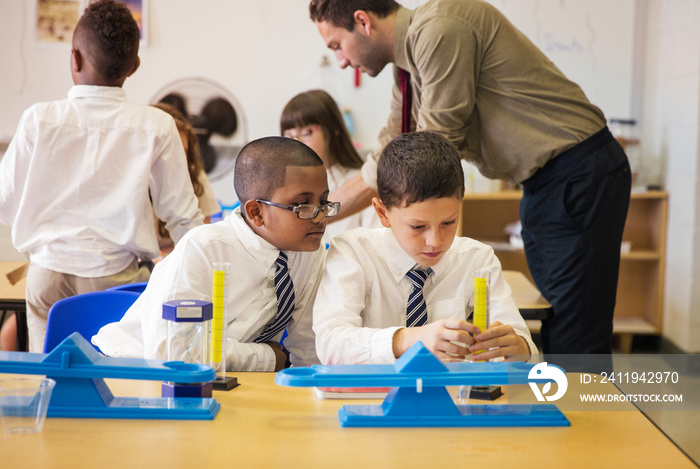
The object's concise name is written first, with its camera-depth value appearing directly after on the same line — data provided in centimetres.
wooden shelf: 427
